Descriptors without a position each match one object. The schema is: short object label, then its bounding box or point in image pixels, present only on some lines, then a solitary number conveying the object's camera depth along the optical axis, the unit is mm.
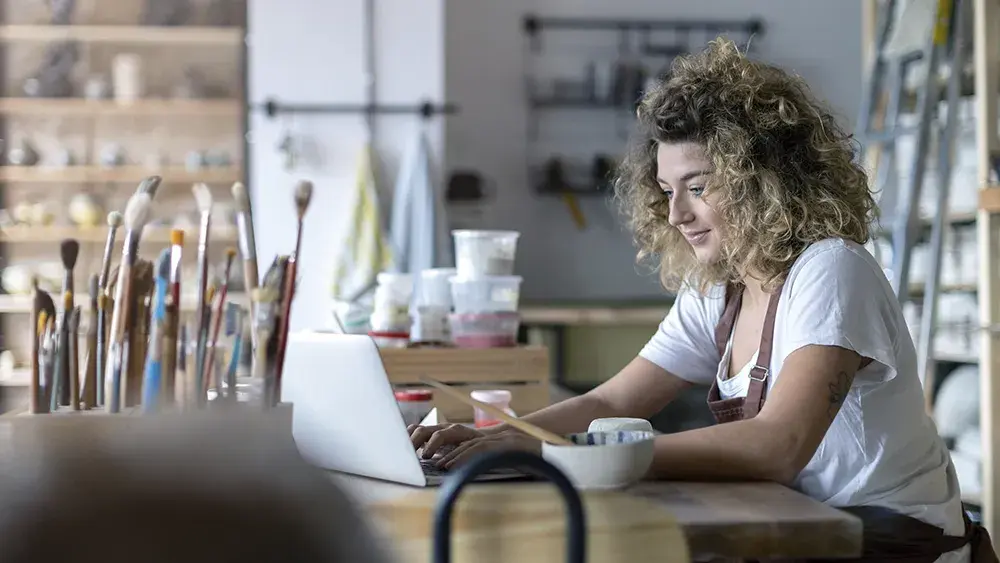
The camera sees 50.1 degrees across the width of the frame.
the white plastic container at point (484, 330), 2426
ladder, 3279
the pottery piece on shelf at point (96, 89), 4312
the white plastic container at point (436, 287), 2627
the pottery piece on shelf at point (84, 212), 4320
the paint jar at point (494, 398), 1872
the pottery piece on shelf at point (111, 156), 4312
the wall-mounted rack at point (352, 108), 4164
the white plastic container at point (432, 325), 2525
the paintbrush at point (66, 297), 1265
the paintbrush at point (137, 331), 1188
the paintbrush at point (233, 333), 1159
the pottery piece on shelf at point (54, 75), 4309
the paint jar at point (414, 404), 1851
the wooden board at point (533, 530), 966
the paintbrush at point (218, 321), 1156
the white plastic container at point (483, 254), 2543
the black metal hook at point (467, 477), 793
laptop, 1187
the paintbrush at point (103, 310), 1260
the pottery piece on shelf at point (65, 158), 4344
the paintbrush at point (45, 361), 1243
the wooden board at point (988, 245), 3146
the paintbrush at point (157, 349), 1116
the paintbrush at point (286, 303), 1128
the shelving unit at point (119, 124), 4309
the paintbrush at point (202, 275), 1133
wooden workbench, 1001
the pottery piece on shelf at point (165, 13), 4359
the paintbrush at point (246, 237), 1187
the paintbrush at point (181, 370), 1119
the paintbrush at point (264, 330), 1099
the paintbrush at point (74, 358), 1243
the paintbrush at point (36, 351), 1237
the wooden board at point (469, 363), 2363
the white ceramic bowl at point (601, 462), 1133
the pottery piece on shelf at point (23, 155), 4312
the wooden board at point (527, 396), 2318
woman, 1333
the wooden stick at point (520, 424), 1182
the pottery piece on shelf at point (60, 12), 4363
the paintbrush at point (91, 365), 1243
